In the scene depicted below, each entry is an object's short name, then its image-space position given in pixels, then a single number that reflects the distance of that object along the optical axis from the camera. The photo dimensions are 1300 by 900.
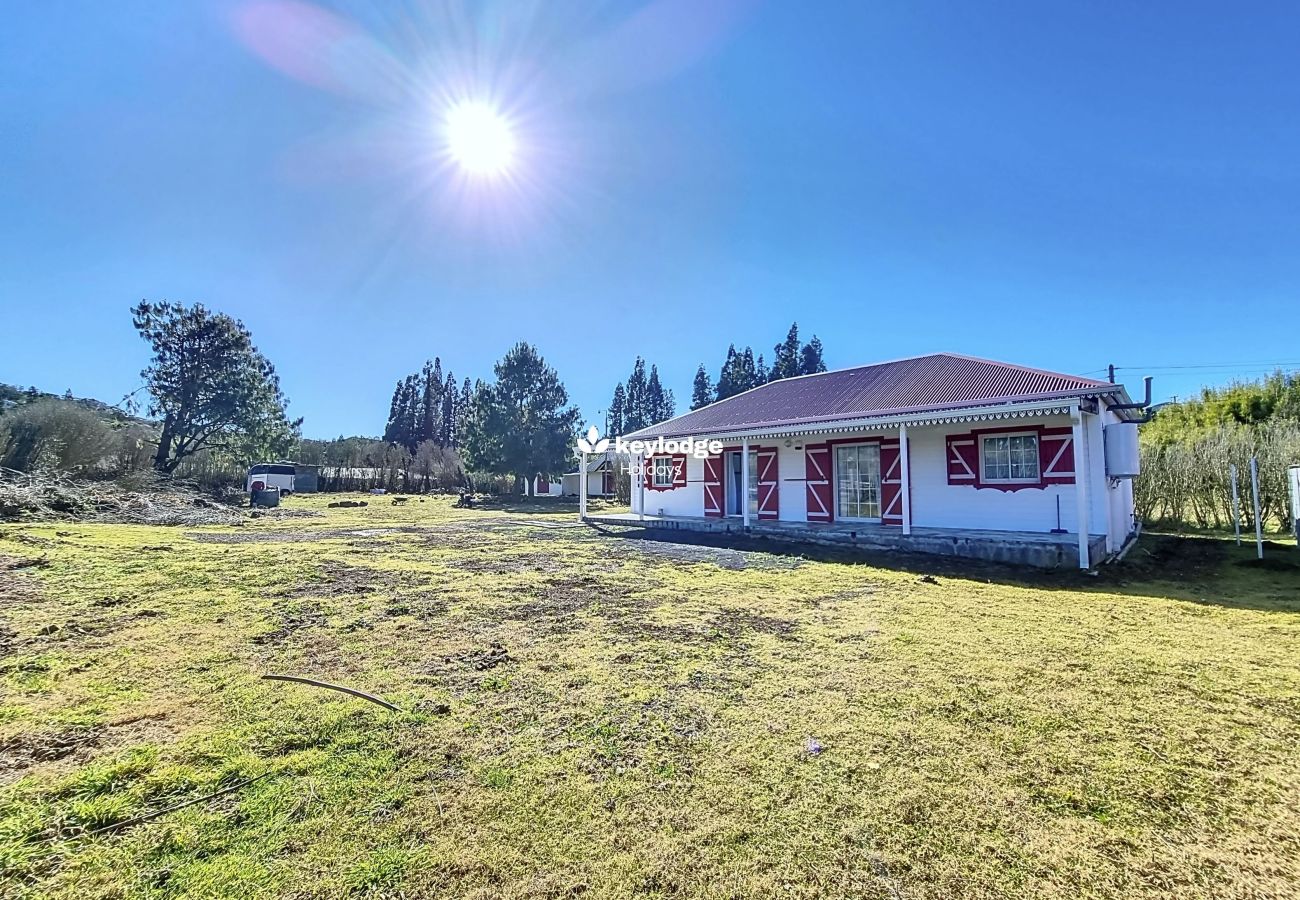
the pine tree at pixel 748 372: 46.81
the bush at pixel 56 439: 15.69
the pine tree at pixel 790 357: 46.00
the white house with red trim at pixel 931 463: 9.05
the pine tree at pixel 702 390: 50.94
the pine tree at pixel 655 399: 55.93
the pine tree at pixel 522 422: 30.00
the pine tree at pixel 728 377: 47.28
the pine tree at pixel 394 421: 61.22
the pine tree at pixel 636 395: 56.19
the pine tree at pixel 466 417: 32.28
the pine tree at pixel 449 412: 60.78
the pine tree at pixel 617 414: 57.41
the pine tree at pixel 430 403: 59.06
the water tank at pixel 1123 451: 9.12
